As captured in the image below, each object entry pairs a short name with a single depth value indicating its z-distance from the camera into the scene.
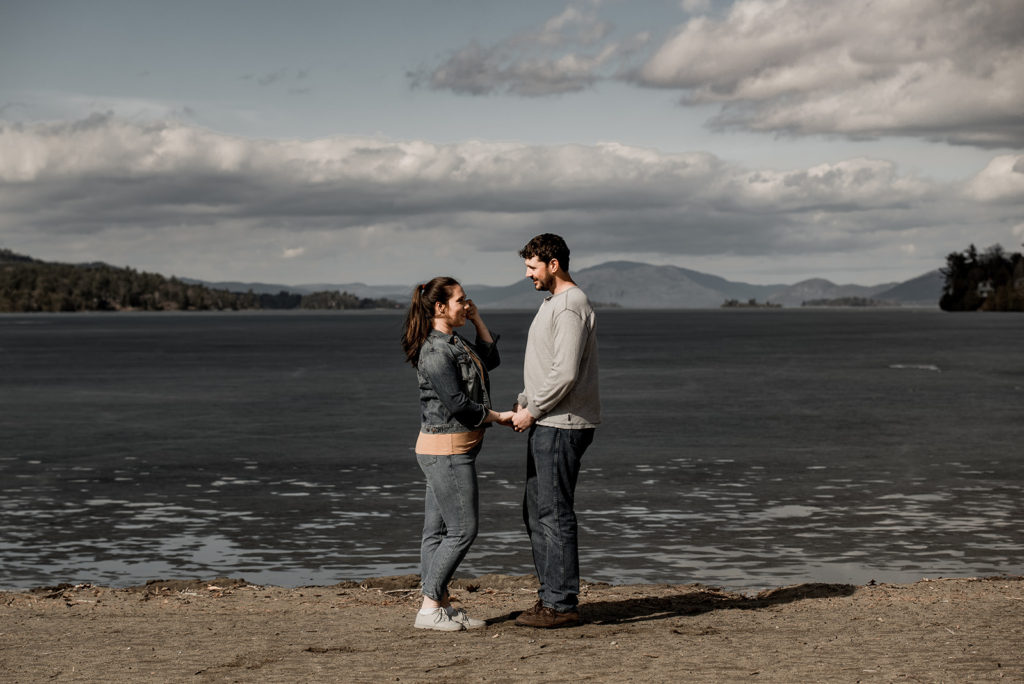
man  8.03
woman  8.04
